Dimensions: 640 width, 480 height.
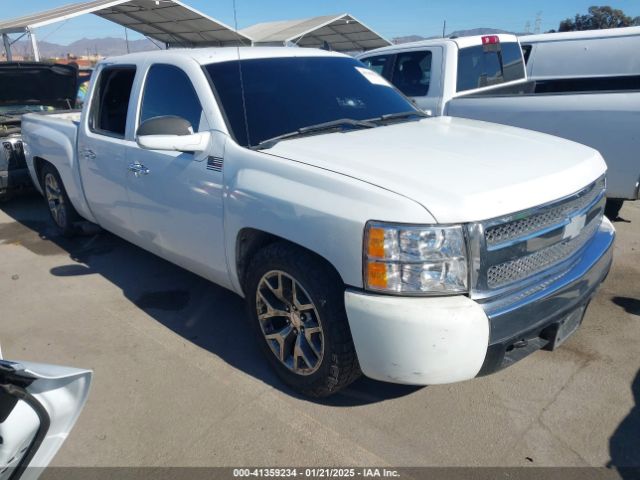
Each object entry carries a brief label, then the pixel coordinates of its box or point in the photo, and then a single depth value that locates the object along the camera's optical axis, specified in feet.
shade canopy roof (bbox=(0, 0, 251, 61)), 59.52
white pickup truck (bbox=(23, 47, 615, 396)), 7.43
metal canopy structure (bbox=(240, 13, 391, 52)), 84.69
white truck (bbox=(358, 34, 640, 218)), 14.98
